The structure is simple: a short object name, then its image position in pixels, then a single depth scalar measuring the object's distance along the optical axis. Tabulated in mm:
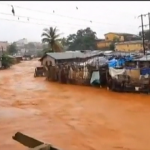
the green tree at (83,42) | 63250
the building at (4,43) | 94500
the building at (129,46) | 53562
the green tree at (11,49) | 75750
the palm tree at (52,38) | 44375
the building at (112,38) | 68250
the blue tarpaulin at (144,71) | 16133
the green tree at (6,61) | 41309
